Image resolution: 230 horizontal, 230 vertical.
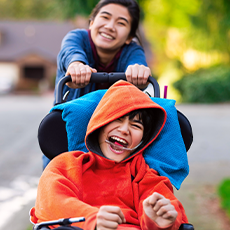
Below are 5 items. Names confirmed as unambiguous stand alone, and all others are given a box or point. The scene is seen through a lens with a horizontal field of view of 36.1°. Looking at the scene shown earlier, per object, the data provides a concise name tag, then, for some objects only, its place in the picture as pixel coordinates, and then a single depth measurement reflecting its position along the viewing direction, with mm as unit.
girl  2248
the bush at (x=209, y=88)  14461
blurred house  27781
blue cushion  1997
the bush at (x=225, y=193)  4168
